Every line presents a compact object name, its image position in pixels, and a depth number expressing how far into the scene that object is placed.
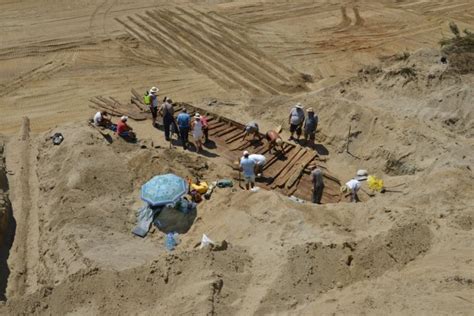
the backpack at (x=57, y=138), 15.05
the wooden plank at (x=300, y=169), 13.79
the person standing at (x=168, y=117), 14.88
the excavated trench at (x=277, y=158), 13.70
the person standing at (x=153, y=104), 16.11
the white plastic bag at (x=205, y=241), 10.39
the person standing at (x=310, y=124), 15.10
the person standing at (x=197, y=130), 14.63
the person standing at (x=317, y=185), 12.67
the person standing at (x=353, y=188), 12.62
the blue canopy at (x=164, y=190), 12.05
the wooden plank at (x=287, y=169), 13.83
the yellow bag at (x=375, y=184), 13.22
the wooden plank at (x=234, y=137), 15.63
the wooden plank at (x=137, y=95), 18.21
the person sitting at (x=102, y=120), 15.75
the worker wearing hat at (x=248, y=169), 13.01
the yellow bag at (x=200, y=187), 12.74
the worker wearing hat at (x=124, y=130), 15.20
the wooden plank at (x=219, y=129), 16.00
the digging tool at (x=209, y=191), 12.67
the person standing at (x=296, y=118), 15.34
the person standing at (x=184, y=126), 14.67
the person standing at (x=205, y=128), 15.28
